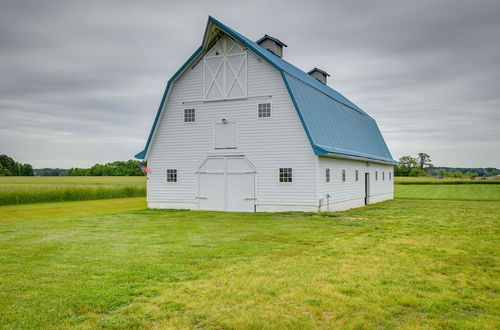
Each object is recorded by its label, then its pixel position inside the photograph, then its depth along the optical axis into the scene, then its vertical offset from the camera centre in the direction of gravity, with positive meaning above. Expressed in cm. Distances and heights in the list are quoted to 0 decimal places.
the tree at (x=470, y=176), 8938 -42
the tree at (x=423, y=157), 13075 +556
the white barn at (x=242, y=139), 1959 +187
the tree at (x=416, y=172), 11500 +65
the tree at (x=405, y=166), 11694 +248
